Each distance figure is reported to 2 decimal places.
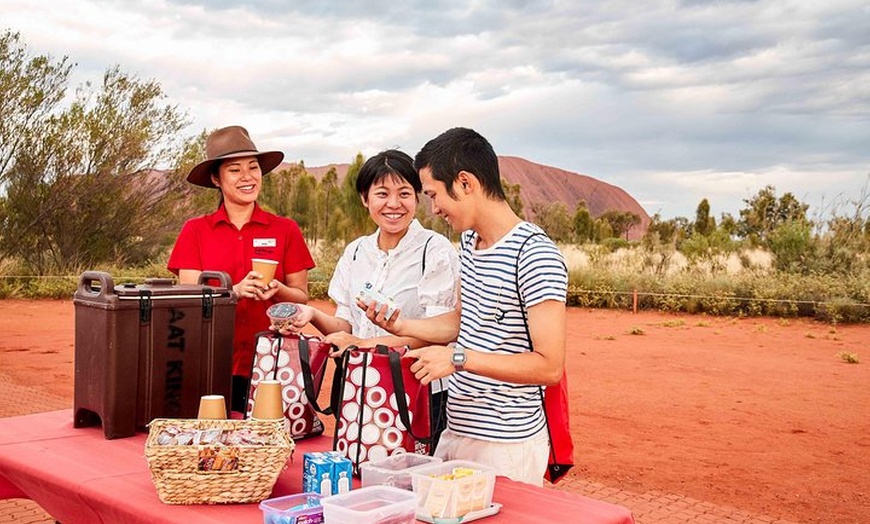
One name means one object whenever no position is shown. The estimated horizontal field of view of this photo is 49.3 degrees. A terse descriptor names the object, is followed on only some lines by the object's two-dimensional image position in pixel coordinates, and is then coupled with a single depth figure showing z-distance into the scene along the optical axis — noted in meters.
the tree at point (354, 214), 26.50
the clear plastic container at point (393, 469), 2.18
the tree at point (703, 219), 38.59
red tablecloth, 2.16
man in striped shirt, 2.28
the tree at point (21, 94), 22.34
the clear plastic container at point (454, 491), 2.06
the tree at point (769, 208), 31.17
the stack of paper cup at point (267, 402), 2.59
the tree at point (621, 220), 56.67
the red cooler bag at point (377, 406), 2.34
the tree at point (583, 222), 43.88
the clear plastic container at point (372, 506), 1.87
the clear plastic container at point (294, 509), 1.96
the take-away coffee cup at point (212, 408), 2.65
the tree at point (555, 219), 39.06
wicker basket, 2.18
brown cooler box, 2.86
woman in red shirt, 3.44
